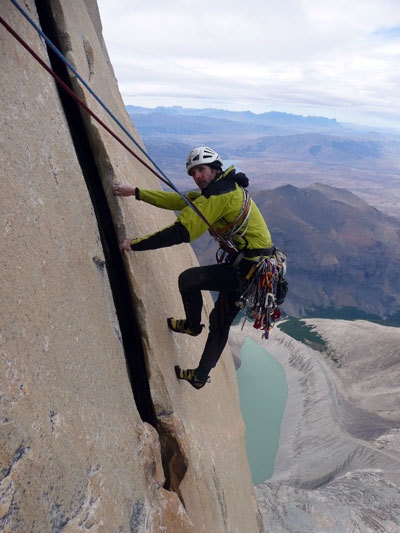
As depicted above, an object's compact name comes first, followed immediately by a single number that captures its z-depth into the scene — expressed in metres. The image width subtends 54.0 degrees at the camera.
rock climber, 4.76
